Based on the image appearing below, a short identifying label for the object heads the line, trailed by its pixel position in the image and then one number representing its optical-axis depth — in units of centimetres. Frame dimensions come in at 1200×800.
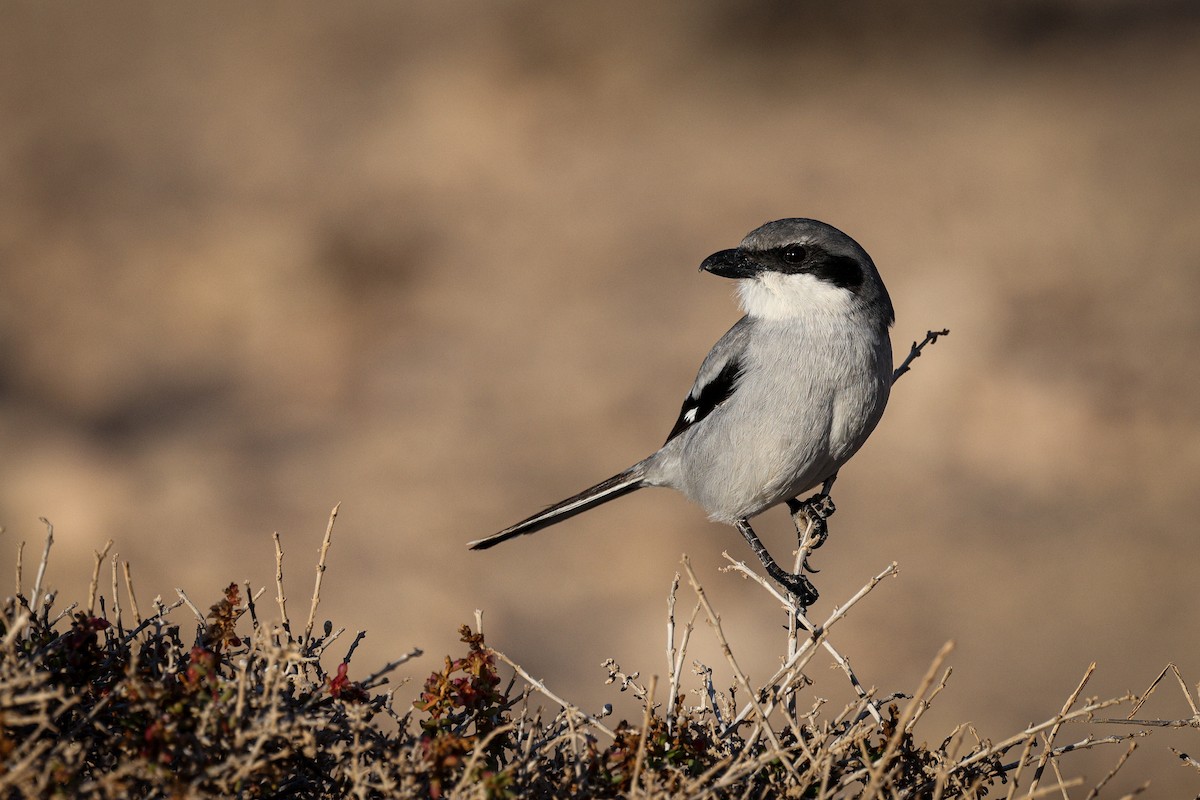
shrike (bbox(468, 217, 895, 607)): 784
